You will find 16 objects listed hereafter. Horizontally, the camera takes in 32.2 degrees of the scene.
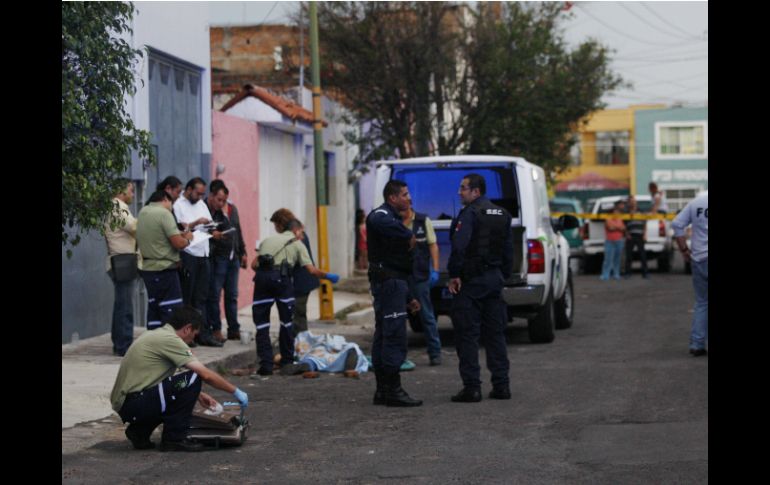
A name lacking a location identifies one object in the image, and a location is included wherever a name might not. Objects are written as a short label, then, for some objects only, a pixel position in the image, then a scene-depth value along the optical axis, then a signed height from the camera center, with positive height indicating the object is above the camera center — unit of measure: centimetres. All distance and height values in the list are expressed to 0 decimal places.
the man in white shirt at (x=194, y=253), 1421 -76
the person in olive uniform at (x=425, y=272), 1362 -95
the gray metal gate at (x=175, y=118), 1803 +92
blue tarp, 1312 -170
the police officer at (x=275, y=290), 1282 -104
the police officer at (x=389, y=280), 1088 -83
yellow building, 7662 +126
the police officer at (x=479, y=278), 1114 -82
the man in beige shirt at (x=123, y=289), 1349 -107
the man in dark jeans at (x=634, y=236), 2877 -125
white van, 1498 -35
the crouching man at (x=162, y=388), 869 -134
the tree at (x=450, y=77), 2809 +224
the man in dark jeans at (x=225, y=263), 1499 -93
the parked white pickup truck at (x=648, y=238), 3047 -140
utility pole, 1900 +24
